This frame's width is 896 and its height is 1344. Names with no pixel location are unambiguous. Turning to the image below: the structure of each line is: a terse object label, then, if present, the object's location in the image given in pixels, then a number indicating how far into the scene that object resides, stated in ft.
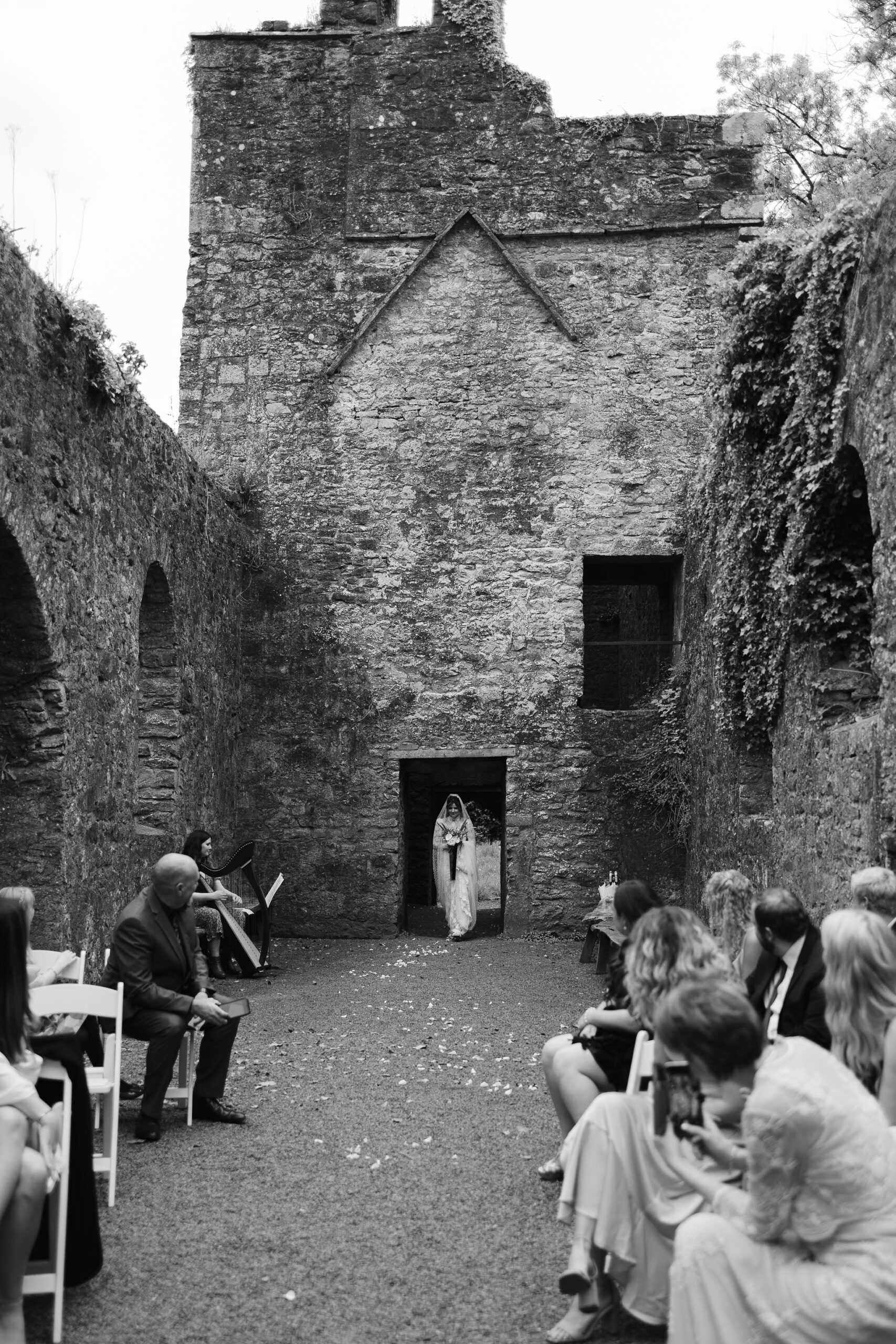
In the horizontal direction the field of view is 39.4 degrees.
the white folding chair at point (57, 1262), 10.34
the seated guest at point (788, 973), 12.79
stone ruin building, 39.68
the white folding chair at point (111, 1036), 13.26
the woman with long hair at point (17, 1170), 9.62
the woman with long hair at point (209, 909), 27.71
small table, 29.60
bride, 40.06
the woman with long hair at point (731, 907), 16.58
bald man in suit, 16.66
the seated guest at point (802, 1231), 7.58
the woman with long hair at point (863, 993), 10.00
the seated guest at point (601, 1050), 13.91
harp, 30.91
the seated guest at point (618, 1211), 10.37
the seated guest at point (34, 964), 13.57
